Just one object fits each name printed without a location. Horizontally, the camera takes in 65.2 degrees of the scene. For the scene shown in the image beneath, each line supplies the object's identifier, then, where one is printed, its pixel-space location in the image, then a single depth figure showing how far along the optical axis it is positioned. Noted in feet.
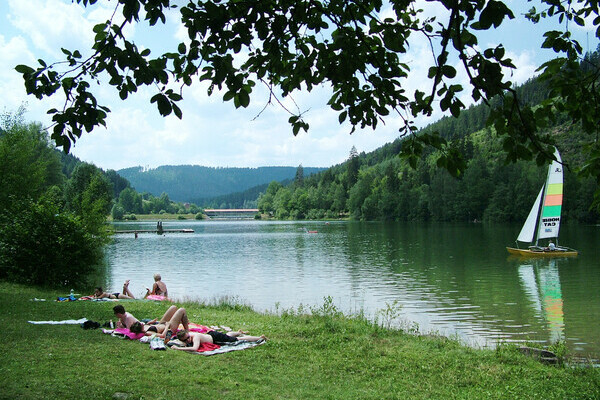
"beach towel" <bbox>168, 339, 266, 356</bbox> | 33.22
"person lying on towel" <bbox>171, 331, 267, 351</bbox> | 34.22
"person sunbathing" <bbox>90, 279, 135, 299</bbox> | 59.41
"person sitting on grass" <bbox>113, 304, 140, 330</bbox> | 38.63
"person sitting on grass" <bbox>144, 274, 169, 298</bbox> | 65.77
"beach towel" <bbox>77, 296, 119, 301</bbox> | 56.70
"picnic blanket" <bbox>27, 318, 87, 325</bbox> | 38.65
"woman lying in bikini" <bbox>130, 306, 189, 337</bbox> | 36.47
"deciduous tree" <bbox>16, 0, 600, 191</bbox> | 13.78
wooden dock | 308.40
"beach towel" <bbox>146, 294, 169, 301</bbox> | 63.41
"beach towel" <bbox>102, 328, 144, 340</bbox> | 36.40
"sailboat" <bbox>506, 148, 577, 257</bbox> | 132.46
